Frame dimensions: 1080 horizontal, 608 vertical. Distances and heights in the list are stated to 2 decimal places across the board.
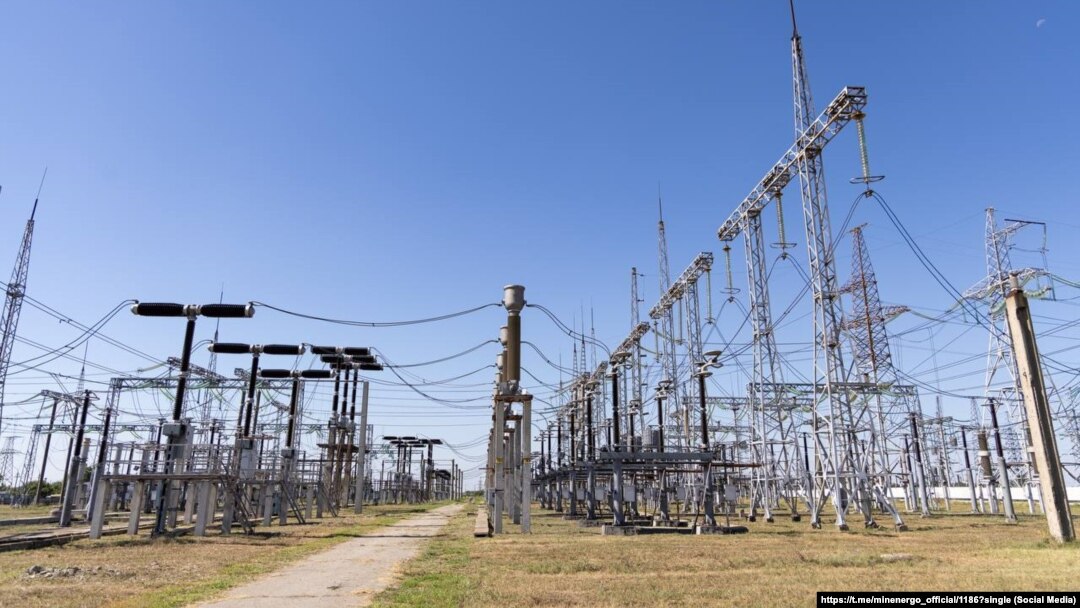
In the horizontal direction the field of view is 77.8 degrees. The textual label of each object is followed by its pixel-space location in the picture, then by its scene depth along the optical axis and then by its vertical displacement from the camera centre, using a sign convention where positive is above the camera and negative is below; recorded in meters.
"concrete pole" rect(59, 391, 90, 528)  35.00 +0.22
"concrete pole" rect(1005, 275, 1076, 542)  16.05 +1.52
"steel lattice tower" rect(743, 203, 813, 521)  34.56 +5.84
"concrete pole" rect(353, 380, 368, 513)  46.49 +2.26
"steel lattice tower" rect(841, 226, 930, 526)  31.18 +9.73
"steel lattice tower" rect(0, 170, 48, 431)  44.59 +12.16
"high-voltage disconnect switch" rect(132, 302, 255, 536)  24.69 +6.15
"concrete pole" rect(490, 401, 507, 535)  25.13 +0.55
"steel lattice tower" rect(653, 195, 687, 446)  45.31 +8.85
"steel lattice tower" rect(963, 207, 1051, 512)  42.16 +12.24
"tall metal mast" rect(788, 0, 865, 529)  27.66 +6.70
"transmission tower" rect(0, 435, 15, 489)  90.44 +3.99
